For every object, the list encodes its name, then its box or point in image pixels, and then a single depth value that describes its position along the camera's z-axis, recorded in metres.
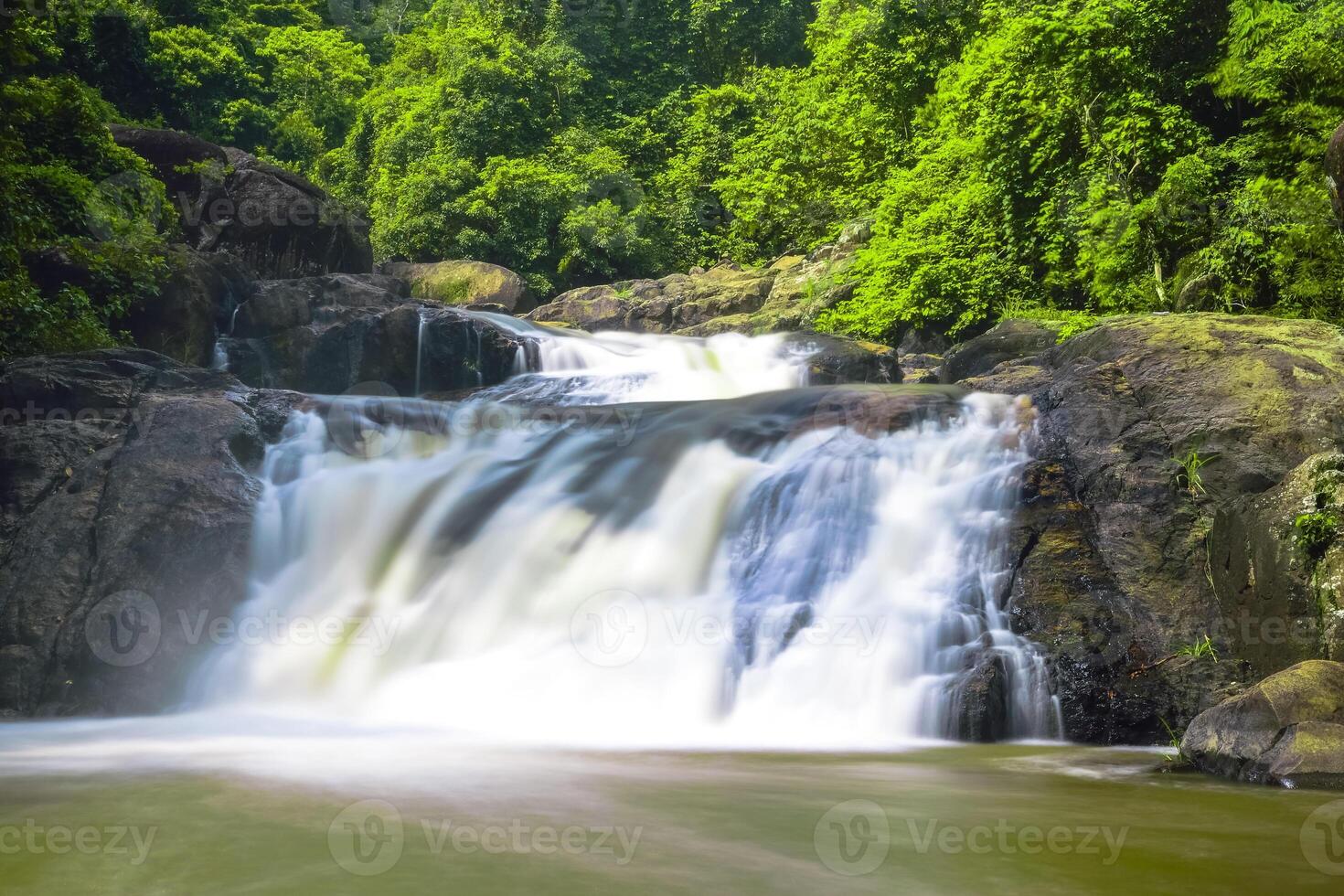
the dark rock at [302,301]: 16.34
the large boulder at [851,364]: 14.23
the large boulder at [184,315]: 15.12
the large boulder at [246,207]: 19.03
